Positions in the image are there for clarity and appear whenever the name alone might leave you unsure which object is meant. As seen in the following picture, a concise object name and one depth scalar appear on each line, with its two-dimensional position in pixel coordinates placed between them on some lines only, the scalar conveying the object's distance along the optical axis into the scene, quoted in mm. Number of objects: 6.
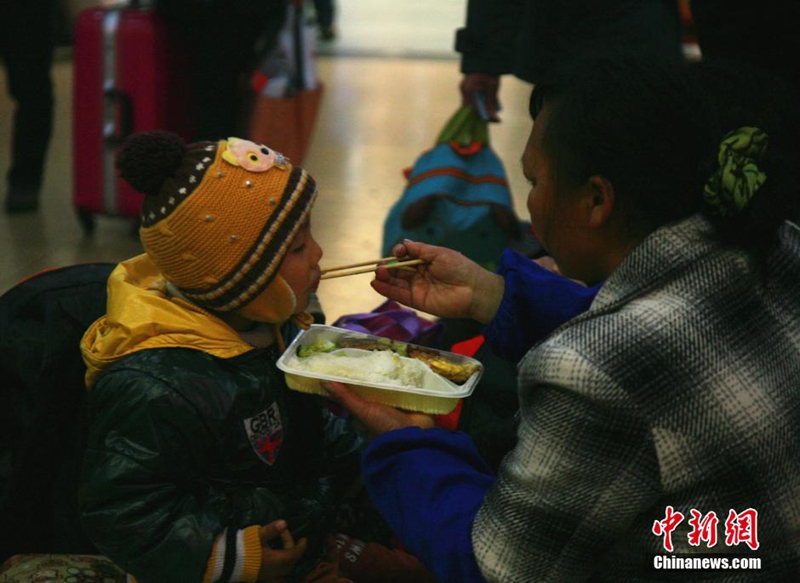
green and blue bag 6266
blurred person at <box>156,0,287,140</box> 7434
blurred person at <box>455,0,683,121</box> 5336
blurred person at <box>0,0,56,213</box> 7914
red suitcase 7375
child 3121
